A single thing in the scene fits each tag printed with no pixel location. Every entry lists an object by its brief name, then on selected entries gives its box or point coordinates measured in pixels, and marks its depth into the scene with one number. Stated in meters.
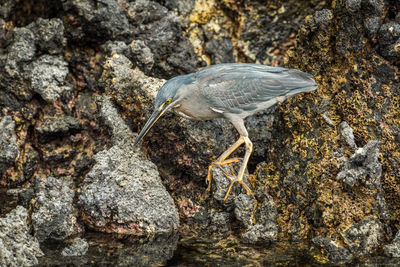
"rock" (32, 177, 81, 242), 9.77
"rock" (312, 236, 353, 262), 8.87
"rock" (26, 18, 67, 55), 12.51
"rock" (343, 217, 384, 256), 9.01
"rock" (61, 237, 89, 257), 9.09
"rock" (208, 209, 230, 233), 10.37
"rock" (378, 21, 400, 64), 9.98
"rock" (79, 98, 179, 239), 10.22
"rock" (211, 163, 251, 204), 10.62
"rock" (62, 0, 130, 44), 12.48
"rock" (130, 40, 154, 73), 12.48
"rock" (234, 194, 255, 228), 10.28
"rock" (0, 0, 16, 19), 12.82
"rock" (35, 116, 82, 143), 12.17
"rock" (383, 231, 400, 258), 8.87
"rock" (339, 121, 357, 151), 9.80
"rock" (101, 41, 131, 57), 12.48
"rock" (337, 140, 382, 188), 9.34
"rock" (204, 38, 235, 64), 13.58
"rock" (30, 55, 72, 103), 12.29
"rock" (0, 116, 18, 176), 11.80
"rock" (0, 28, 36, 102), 12.37
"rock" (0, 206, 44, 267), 8.56
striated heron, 10.34
